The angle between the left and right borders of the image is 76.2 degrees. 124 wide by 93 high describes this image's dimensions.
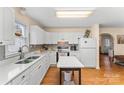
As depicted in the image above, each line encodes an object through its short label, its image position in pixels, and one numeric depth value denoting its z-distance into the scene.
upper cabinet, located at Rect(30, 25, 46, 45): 3.05
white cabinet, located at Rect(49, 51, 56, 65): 4.22
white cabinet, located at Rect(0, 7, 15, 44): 1.19
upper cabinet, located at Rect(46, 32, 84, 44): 4.44
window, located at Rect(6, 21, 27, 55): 1.91
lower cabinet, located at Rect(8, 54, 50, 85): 1.12
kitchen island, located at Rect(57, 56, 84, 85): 1.81
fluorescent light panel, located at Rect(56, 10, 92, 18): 2.29
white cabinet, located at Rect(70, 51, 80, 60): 4.20
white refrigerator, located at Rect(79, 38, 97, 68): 4.01
